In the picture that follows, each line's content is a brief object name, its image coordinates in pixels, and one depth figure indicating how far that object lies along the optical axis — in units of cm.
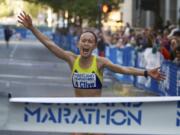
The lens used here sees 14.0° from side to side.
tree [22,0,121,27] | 5172
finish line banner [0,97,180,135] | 679
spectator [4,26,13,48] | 6174
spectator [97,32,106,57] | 3209
